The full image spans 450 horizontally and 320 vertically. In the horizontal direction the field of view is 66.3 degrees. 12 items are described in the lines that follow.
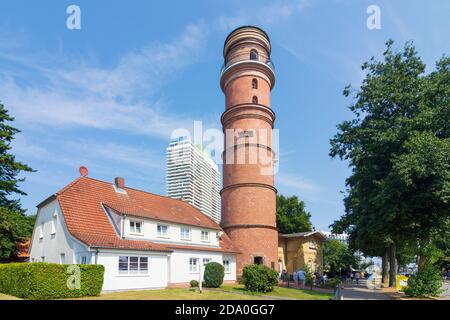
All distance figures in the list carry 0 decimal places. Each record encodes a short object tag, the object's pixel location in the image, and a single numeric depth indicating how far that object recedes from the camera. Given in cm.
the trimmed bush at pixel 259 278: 2355
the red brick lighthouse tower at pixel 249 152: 3294
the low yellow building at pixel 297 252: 4469
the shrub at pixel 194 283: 2638
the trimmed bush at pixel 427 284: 2117
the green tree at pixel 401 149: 1970
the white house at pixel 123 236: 2133
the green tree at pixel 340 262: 5248
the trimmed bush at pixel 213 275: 2606
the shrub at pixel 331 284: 3247
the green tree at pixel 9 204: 2958
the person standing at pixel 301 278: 3344
